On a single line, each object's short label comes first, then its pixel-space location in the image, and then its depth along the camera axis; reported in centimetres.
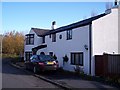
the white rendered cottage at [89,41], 943
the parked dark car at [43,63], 974
